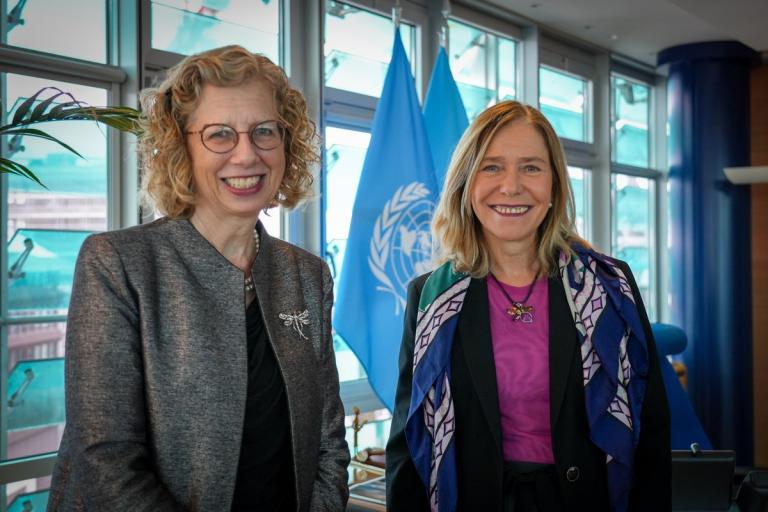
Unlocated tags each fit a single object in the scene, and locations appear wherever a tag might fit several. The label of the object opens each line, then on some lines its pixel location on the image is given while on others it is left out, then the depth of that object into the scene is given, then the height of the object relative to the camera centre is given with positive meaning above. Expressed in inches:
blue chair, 123.0 -25.8
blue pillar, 231.3 +6.8
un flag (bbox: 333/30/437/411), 131.8 +5.7
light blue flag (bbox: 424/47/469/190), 148.9 +30.3
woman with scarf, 63.6 -8.7
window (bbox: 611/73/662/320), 255.3 +28.3
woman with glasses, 48.0 -4.8
